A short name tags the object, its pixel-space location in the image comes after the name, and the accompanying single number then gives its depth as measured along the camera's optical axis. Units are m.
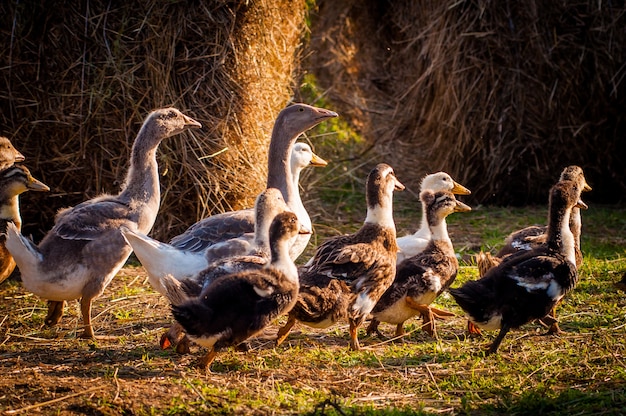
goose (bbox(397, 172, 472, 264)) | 15.12
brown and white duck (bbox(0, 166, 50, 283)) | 14.83
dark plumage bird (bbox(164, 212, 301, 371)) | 10.80
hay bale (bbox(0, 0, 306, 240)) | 17.87
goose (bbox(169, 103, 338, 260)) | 15.53
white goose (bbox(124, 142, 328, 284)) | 12.45
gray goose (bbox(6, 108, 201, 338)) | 13.30
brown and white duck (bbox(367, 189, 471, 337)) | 13.15
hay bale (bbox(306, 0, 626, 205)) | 21.86
